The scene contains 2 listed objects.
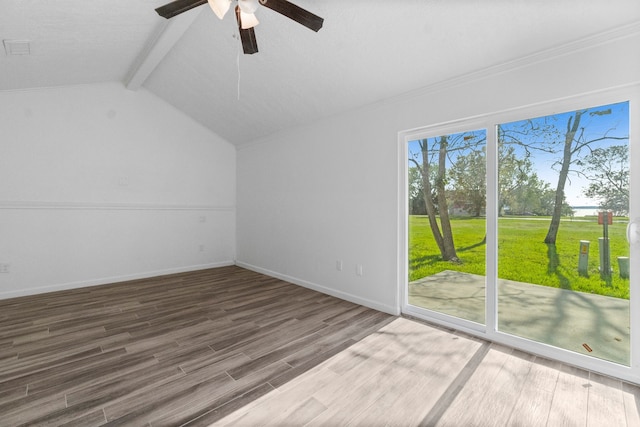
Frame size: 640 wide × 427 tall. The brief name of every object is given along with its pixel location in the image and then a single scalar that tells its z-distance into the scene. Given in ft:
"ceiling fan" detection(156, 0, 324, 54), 5.93
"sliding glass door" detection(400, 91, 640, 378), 6.78
